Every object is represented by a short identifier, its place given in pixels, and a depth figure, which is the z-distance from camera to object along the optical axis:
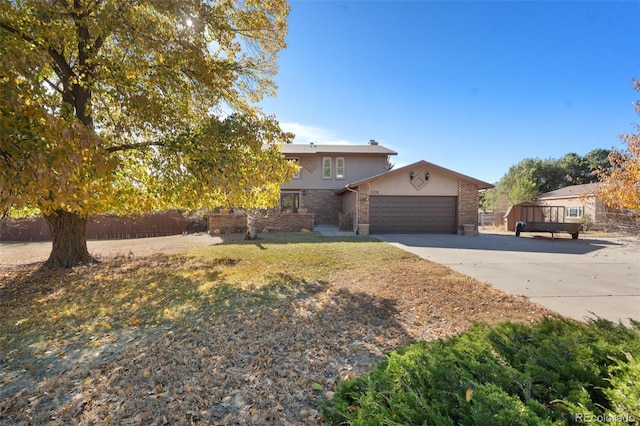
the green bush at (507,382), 1.35
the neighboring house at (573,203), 19.95
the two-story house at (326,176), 21.00
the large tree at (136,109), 3.97
